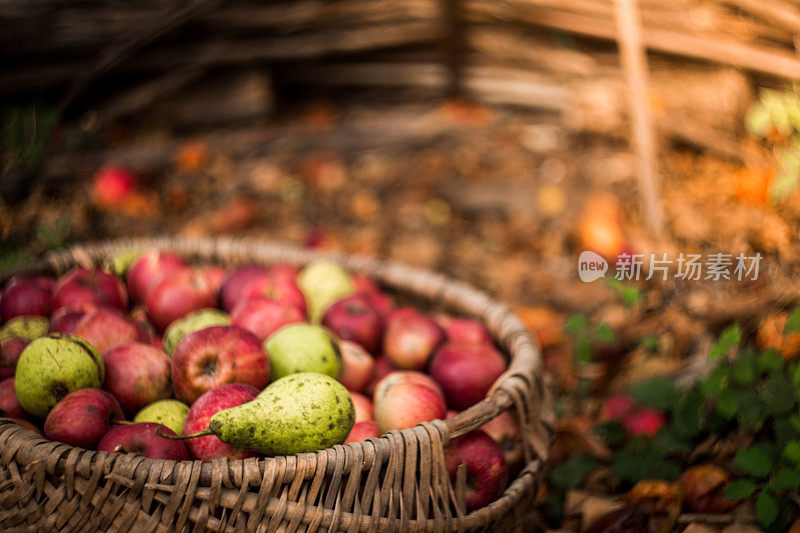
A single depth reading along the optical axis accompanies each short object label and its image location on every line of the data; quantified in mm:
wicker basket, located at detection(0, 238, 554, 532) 1124
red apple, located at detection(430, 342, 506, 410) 1274
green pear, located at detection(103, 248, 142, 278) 1429
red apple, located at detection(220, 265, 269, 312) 1376
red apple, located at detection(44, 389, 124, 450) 1170
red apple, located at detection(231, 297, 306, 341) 1299
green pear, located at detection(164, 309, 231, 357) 1289
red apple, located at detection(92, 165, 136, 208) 1932
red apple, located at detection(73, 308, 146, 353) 1264
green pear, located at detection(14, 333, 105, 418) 1197
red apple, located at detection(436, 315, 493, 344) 1343
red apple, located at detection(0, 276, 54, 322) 1317
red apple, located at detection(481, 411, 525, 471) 1240
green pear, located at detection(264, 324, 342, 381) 1246
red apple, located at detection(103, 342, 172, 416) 1227
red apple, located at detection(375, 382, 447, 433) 1214
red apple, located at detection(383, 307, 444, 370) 1317
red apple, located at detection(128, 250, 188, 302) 1390
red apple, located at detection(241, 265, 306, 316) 1352
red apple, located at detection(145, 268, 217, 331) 1340
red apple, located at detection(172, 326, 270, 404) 1212
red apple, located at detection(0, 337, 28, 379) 1245
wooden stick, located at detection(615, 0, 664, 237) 1599
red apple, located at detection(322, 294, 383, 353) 1333
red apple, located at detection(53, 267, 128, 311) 1326
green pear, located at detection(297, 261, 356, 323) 1403
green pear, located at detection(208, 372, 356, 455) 1149
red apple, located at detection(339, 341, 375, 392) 1297
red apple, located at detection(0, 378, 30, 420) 1223
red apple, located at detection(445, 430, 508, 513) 1193
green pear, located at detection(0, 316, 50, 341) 1278
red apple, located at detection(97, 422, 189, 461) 1156
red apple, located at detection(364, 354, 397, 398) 1330
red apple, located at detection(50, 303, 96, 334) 1277
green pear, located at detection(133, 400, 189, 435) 1205
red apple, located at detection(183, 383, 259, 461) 1170
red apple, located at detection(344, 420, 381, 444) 1217
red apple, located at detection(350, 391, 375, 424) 1256
